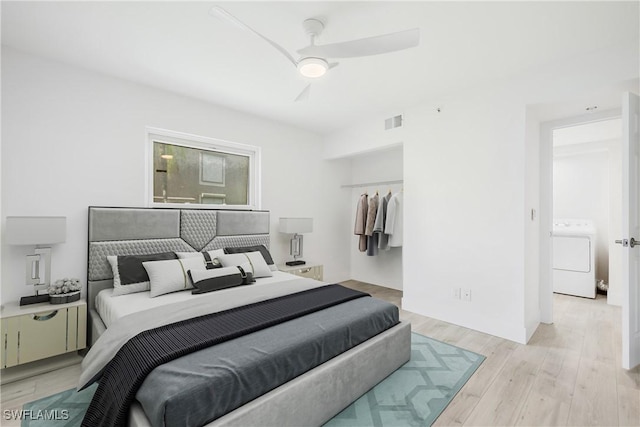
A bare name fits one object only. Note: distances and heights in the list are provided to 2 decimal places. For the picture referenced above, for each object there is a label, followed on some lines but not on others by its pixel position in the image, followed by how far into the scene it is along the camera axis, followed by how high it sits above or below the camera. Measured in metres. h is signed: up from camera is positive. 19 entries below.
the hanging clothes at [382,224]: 4.16 -0.10
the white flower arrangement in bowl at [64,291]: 2.30 -0.64
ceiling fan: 1.68 +1.05
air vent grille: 3.73 +1.23
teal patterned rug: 1.70 -1.18
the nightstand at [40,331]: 2.06 -0.88
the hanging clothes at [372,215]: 4.26 +0.02
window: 3.24 +0.53
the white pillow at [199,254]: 2.92 -0.40
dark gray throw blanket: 1.30 -0.67
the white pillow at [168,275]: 2.43 -0.52
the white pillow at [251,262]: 2.98 -0.48
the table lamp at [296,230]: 3.88 -0.19
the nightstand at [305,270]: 3.80 -0.72
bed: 1.28 -0.71
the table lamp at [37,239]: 2.17 -0.20
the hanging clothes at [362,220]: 4.41 -0.05
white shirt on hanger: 4.08 -0.06
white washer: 4.03 -0.58
